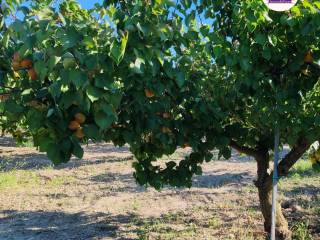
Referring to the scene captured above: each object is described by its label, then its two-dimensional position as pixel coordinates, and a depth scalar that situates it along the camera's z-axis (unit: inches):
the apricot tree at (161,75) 71.2
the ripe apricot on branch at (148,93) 91.3
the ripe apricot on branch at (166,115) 109.1
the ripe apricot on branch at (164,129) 110.6
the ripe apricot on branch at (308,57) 93.1
